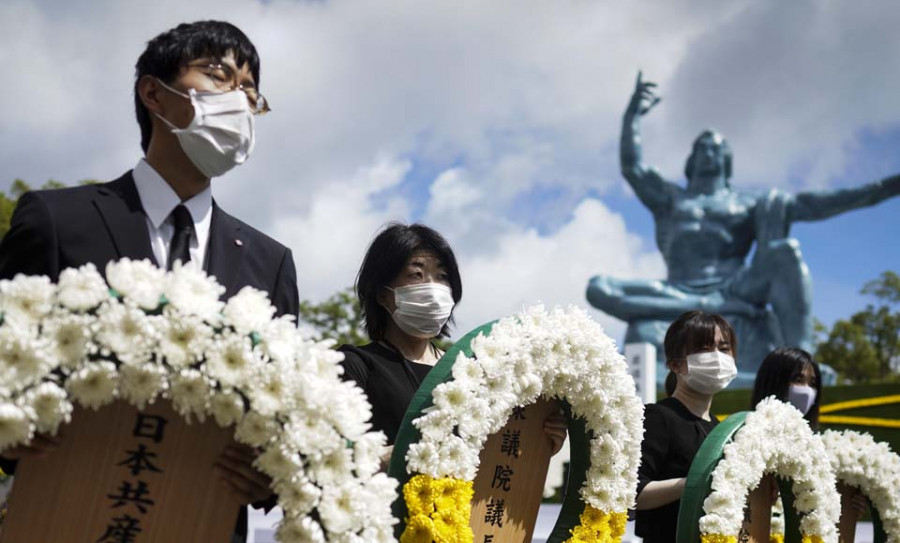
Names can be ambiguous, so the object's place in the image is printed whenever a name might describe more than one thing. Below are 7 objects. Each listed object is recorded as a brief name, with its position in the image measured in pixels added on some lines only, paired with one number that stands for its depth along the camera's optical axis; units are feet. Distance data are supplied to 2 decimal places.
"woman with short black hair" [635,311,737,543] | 12.40
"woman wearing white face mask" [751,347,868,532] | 15.16
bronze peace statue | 68.64
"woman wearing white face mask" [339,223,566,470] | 10.25
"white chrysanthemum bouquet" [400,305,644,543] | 8.42
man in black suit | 7.14
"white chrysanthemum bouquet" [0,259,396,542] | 5.51
